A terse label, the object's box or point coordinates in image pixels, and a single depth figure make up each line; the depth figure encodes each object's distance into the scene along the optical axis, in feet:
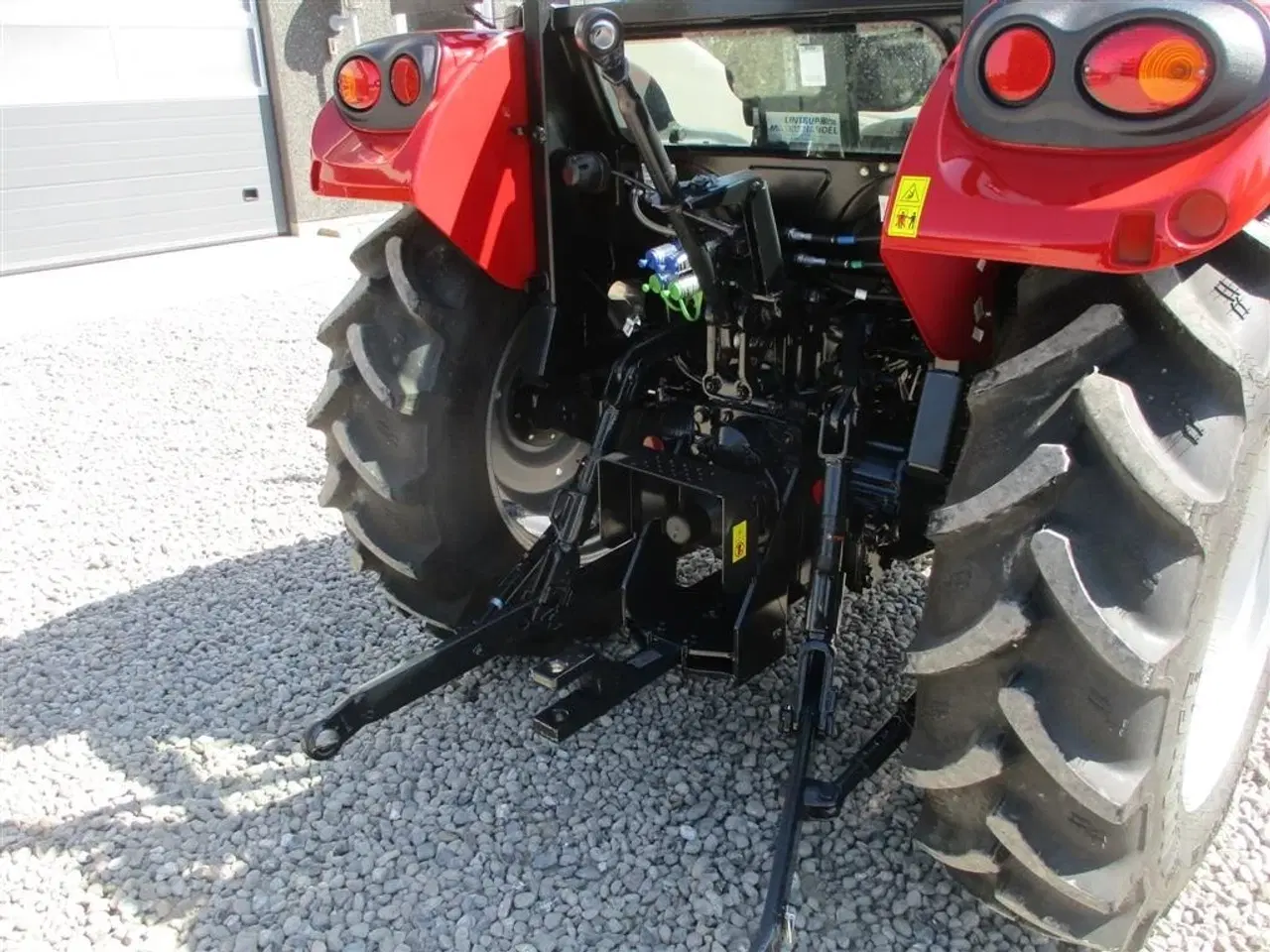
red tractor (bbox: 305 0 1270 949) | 4.91
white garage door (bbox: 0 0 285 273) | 25.91
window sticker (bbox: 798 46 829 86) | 7.19
